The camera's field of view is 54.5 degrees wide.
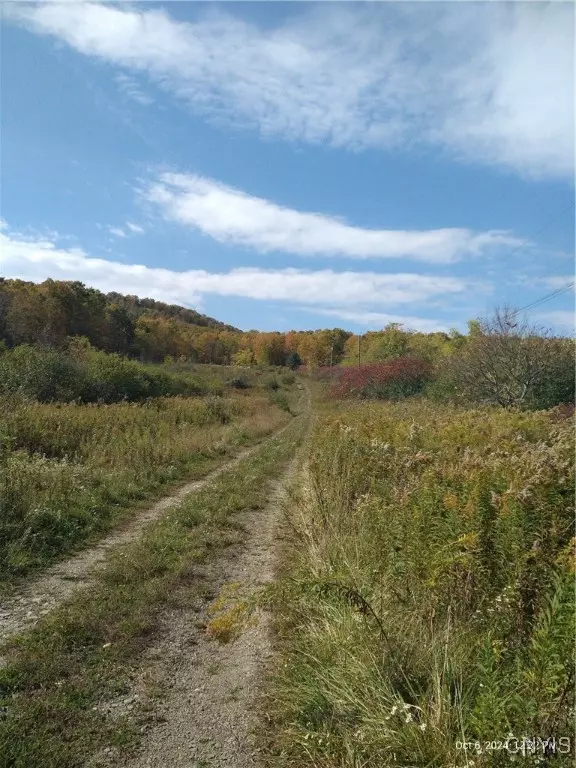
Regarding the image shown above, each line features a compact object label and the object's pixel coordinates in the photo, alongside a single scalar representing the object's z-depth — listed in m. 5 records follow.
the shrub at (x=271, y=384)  61.63
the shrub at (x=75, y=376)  25.17
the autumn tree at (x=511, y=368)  19.66
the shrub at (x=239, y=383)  55.82
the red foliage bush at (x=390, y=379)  30.72
